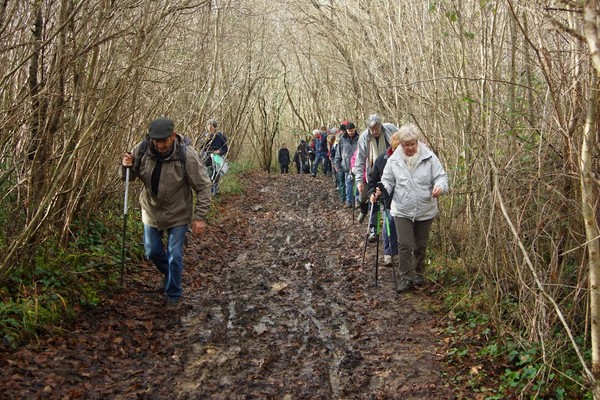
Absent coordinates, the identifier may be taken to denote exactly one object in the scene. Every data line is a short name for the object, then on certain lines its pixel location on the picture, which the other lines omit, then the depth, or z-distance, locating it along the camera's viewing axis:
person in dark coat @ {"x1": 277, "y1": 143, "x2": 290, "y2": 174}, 33.31
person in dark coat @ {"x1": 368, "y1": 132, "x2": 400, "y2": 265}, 8.09
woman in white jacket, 7.17
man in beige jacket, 6.57
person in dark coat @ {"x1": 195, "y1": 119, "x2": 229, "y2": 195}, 13.41
